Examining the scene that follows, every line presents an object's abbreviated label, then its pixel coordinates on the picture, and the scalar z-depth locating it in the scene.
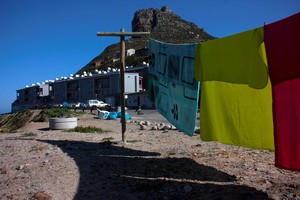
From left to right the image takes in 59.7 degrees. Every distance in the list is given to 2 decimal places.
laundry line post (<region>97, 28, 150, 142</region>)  8.17
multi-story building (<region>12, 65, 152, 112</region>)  48.62
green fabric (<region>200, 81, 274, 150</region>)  3.68
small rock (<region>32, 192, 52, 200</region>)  4.17
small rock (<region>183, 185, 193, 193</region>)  4.25
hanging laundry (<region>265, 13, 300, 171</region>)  2.88
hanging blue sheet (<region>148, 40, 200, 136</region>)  4.80
